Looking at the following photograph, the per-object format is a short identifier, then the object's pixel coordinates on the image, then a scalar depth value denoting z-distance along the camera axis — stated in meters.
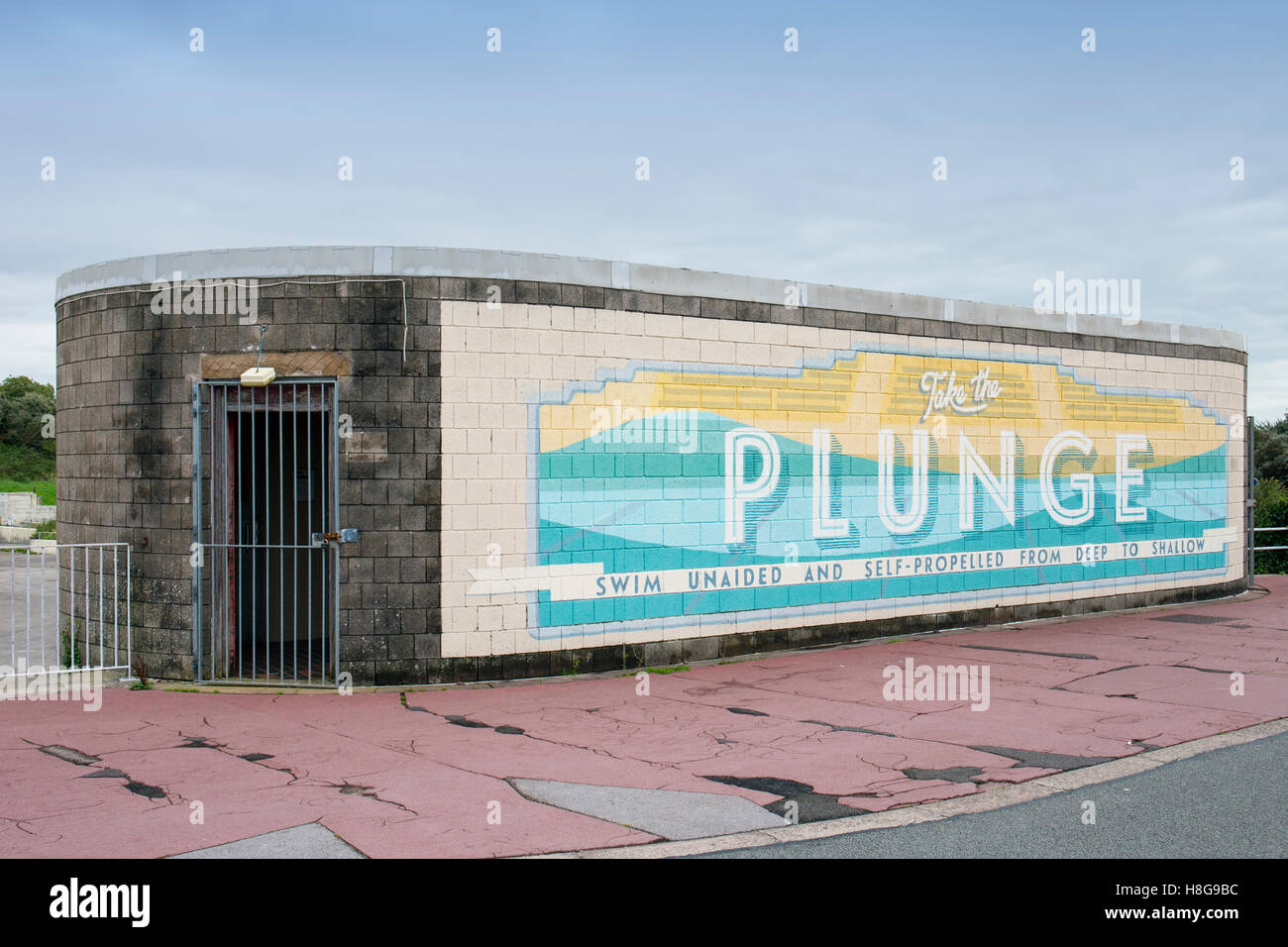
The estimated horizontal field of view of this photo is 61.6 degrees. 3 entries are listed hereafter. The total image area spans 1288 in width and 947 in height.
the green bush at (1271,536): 27.36
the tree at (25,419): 56.34
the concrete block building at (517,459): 10.55
